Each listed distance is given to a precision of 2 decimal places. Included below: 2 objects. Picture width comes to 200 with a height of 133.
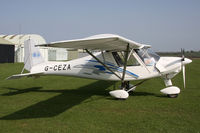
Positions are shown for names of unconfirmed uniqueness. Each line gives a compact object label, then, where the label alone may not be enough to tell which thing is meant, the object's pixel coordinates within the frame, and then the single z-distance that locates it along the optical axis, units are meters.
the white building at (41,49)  38.41
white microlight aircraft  7.48
